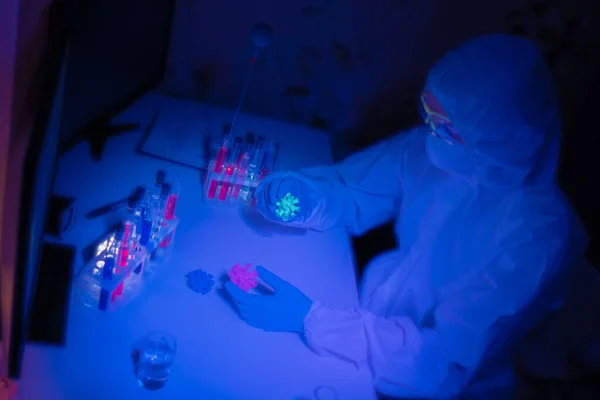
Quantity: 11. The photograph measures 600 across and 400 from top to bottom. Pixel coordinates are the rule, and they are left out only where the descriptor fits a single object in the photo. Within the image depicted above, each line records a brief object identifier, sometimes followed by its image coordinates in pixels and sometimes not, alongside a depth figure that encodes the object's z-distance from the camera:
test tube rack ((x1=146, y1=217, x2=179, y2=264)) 1.06
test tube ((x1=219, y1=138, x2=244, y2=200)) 1.35
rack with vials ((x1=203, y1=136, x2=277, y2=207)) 1.35
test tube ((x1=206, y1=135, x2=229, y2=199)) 1.35
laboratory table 0.82
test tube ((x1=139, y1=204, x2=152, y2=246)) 1.04
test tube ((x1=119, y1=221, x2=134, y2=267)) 0.95
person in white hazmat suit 1.00
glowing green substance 1.31
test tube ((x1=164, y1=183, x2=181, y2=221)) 1.17
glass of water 0.83
